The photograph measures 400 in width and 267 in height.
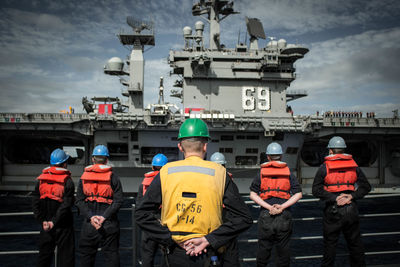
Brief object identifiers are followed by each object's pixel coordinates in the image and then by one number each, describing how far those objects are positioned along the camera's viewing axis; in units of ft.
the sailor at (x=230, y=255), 6.73
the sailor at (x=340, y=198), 12.14
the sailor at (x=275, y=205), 11.77
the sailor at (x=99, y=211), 11.62
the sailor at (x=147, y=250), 12.88
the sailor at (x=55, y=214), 12.13
